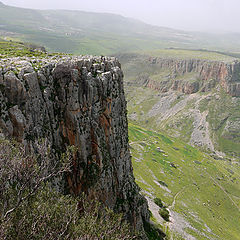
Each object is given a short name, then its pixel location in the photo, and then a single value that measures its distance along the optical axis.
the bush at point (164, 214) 73.00
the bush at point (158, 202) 82.50
